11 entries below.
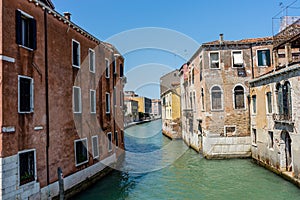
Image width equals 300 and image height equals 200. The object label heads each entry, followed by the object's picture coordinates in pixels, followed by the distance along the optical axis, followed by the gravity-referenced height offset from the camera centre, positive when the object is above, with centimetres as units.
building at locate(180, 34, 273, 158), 1725 +125
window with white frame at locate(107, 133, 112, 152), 1538 -170
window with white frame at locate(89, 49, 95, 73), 1329 +256
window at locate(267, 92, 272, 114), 1418 +27
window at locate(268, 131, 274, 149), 1395 -168
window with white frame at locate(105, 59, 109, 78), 1573 +250
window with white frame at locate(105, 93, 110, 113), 1548 +53
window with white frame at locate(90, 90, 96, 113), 1327 +57
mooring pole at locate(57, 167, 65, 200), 920 -235
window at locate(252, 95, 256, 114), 1669 +22
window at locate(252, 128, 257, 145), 1646 -179
